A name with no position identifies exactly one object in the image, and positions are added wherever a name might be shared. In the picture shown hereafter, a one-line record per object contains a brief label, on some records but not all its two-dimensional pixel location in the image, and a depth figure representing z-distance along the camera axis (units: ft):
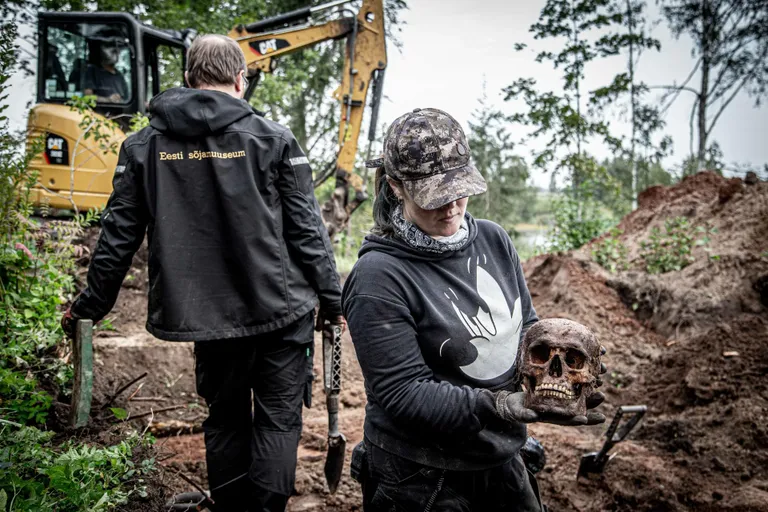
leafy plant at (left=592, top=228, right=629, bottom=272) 25.93
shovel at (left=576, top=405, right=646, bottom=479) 11.41
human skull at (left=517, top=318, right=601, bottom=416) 4.66
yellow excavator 21.47
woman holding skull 5.12
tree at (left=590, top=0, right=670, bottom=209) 35.22
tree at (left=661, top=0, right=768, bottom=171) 46.37
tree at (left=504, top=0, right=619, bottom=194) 35.27
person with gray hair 8.13
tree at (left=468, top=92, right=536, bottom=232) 50.55
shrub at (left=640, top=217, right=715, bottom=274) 23.80
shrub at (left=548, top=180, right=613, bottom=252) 34.12
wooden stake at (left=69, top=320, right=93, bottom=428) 8.71
